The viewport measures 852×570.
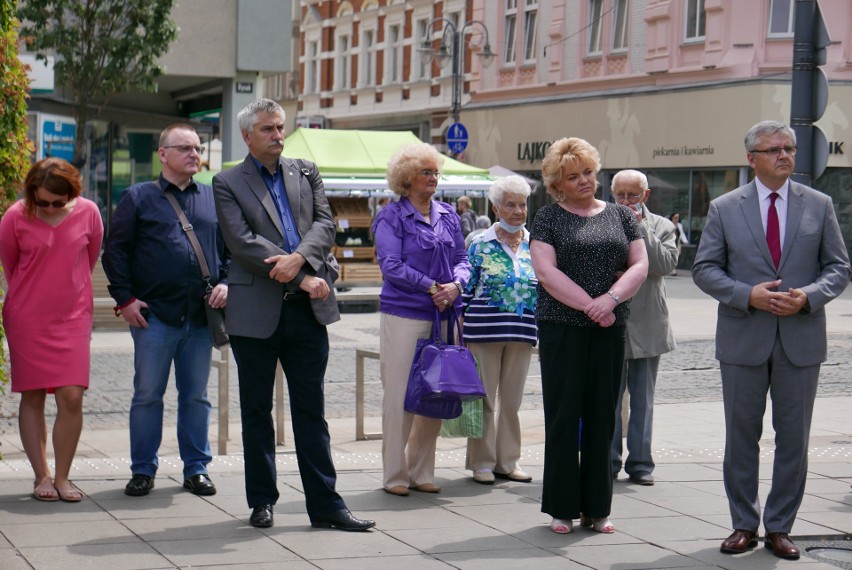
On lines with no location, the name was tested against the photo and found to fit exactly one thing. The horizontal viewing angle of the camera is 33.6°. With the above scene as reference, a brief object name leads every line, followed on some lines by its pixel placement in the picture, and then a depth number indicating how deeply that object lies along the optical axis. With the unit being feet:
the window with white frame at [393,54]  167.53
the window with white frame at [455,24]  155.53
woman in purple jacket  25.36
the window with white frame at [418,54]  160.35
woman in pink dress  23.53
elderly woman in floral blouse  26.89
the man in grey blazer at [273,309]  21.98
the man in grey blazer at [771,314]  21.33
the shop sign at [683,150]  118.50
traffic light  30.76
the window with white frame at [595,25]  133.49
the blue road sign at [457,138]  117.14
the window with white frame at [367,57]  173.37
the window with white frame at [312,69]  187.62
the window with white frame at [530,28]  143.54
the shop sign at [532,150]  139.74
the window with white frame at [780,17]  112.98
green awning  79.56
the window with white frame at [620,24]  129.70
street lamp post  126.93
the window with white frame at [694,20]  119.44
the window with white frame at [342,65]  179.73
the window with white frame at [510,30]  146.82
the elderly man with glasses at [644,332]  26.84
